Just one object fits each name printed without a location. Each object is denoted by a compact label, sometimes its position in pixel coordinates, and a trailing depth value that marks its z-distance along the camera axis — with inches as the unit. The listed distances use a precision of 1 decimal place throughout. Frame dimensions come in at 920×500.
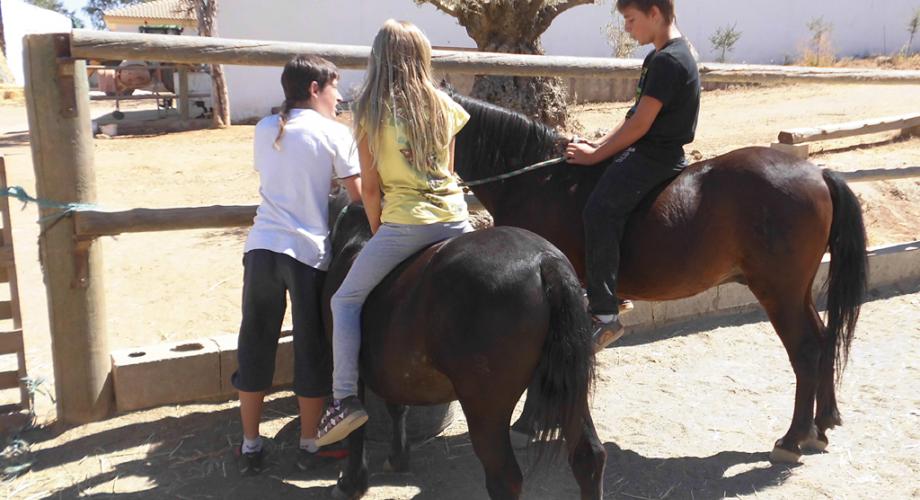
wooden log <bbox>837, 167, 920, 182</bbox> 247.8
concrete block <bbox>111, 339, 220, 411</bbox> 164.9
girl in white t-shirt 133.6
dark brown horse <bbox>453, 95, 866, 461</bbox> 153.3
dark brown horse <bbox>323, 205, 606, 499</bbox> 107.0
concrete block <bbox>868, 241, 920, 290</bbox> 259.1
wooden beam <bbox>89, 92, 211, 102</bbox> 789.6
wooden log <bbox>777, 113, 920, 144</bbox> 351.9
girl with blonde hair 114.8
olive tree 391.9
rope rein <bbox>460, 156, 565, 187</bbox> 161.6
